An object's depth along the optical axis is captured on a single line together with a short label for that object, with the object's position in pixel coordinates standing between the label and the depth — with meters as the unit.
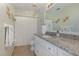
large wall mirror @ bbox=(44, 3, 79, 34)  1.41
